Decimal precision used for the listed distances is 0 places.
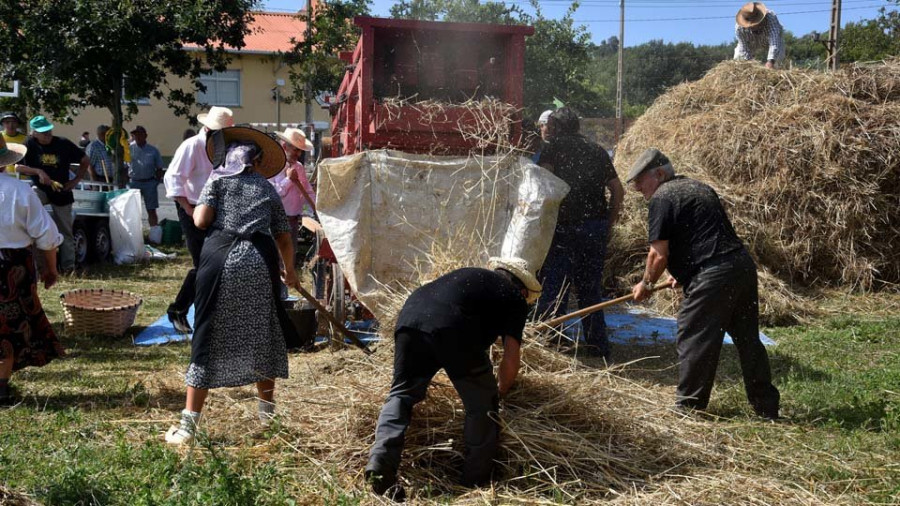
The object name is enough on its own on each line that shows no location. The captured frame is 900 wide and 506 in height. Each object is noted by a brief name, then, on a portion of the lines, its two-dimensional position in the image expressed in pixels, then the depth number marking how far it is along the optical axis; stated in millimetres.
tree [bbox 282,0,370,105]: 17438
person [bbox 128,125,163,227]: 13969
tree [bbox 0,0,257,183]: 13445
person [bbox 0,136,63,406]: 5441
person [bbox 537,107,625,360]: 6945
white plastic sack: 11859
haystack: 9289
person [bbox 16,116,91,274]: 10125
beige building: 31297
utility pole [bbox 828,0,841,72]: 23469
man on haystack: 10984
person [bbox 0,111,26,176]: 10172
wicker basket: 7359
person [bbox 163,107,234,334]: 7027
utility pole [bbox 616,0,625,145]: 32125
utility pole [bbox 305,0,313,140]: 18947
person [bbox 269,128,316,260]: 8273
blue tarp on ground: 7445
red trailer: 7000
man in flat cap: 5211
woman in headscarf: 4570
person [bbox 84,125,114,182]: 15336
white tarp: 6461
